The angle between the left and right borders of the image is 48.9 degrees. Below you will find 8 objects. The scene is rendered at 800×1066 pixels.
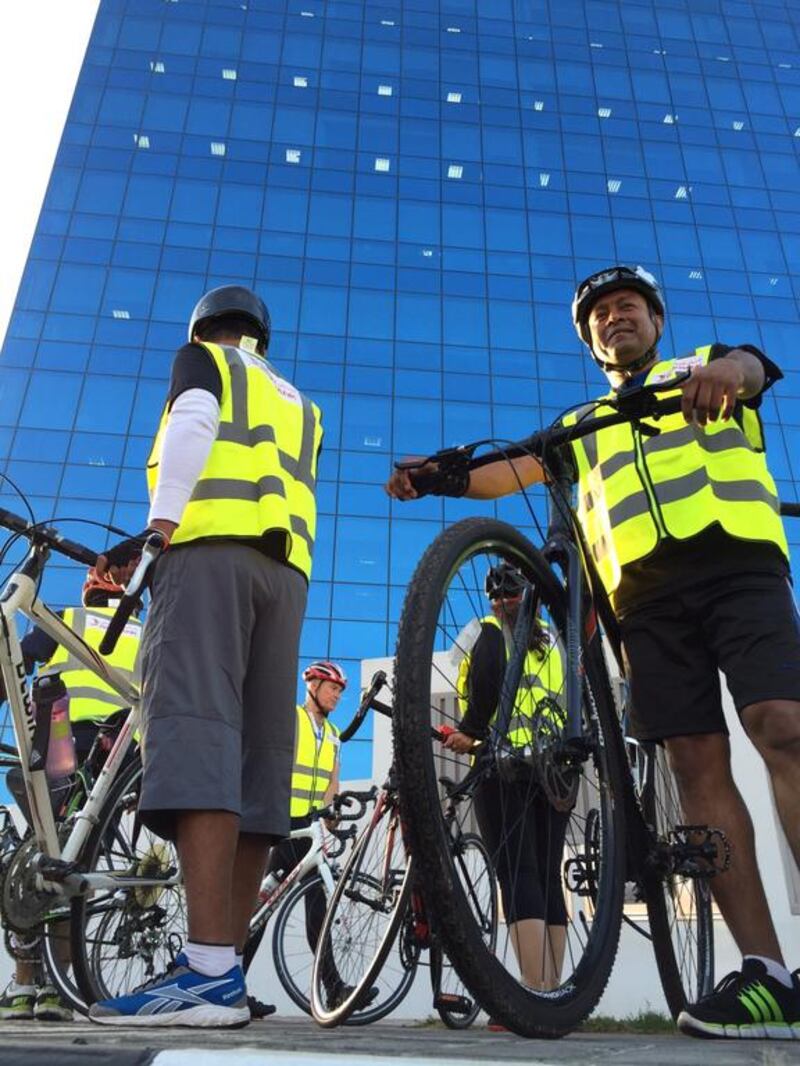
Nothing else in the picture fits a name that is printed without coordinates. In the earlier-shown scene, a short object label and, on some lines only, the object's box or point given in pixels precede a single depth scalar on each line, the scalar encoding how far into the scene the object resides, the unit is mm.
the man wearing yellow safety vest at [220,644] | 1850
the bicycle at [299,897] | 4223
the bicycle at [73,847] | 2340
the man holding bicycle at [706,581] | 1919
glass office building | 23750
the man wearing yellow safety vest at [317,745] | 5348
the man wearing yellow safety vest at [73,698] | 2917
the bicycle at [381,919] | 2525
